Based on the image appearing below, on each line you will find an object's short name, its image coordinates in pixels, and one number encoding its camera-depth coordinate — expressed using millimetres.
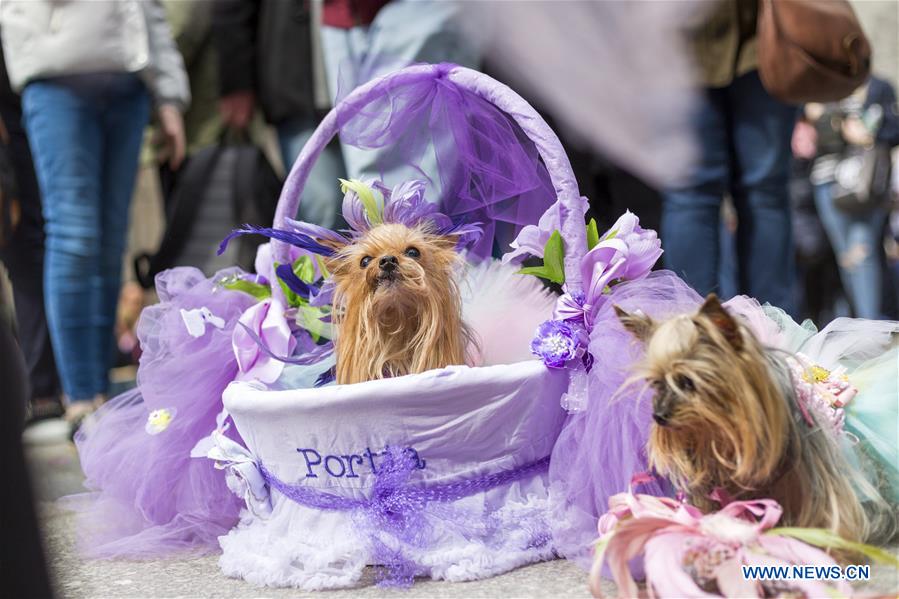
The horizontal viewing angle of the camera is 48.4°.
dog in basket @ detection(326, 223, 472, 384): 2404
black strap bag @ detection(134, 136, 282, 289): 4328
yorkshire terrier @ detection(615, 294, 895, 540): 1726
